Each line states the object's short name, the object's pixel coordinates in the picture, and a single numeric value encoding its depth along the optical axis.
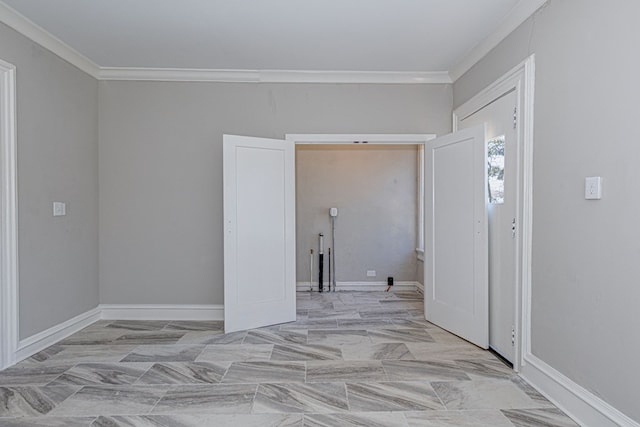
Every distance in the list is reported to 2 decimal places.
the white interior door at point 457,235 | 3.31
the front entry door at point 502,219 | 2.93
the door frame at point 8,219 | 2.88
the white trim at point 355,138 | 4.21
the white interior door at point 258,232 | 3.79
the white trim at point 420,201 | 5.75
